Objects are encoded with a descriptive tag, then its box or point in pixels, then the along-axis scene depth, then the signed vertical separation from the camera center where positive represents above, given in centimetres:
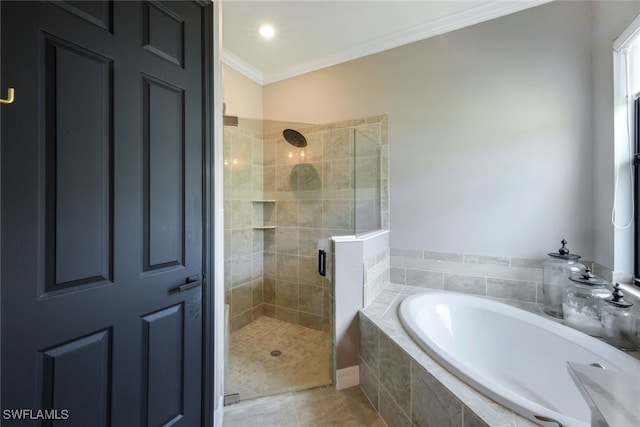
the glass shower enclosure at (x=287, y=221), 226 -7
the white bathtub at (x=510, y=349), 108 -77
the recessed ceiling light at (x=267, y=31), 209 +162
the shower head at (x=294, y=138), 258 +81
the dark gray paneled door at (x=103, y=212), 76 +1
